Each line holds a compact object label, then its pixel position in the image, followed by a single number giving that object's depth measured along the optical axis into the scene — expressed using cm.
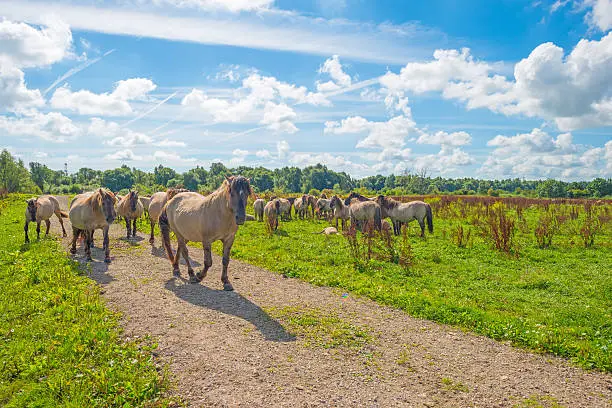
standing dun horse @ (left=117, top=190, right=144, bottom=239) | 1456
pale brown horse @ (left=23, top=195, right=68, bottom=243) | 1391
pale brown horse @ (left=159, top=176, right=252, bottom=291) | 744
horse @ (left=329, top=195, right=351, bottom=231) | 2022
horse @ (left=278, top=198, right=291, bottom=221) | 2415
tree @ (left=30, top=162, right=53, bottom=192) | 10531
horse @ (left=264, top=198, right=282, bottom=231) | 1987
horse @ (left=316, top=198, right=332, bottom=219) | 2472
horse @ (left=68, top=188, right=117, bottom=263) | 1060
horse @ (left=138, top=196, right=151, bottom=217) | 2139
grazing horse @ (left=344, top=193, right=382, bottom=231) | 1791
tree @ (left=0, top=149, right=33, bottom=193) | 6988
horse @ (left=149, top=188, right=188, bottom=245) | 1390
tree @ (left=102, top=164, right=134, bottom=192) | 12812
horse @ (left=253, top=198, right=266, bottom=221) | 2494
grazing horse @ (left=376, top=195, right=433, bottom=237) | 1833
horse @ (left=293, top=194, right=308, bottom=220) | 2680
